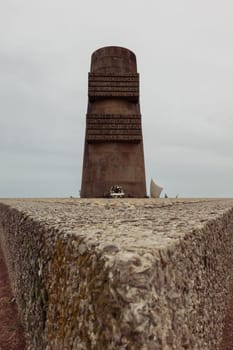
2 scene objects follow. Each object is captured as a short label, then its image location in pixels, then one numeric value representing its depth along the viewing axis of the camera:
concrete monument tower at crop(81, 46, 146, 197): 12.24
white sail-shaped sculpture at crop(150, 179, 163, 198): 14.90
